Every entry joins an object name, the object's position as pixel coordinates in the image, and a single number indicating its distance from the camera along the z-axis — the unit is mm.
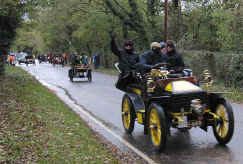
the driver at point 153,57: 8305
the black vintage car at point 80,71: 24656
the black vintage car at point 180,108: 7035
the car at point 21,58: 63281
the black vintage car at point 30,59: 56019
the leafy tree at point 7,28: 20117
